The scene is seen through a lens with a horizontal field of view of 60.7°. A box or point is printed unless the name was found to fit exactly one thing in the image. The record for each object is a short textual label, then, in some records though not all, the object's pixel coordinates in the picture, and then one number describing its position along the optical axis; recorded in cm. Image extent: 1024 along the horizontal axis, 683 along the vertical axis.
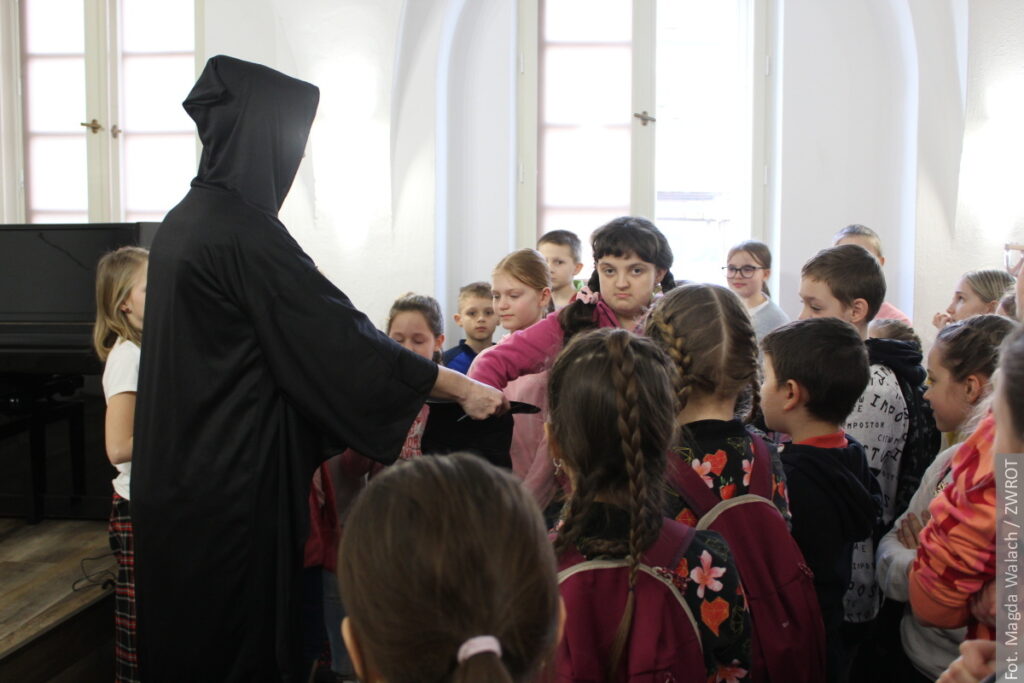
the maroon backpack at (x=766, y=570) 147
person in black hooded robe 190
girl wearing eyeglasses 430
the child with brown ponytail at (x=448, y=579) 82
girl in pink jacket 233
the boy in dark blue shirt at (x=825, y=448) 173
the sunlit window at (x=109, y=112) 588
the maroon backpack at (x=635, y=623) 118
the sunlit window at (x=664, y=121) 566
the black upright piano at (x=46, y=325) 363
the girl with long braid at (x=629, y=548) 119
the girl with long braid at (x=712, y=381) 150
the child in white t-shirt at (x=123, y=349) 251
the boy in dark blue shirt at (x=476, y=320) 383
